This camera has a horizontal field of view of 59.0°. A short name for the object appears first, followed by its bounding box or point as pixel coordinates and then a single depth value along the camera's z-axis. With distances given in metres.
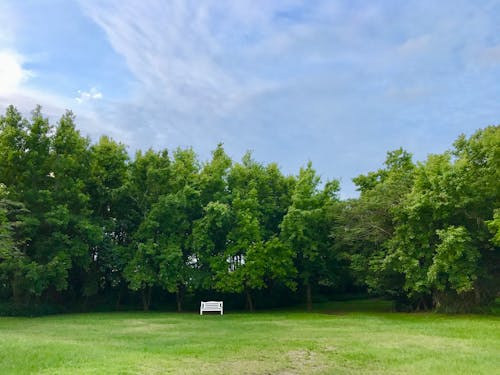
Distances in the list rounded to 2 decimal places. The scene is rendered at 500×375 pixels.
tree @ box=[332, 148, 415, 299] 27.16
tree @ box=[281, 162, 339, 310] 31.03
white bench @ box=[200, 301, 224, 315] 28.22
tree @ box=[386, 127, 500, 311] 22.45
